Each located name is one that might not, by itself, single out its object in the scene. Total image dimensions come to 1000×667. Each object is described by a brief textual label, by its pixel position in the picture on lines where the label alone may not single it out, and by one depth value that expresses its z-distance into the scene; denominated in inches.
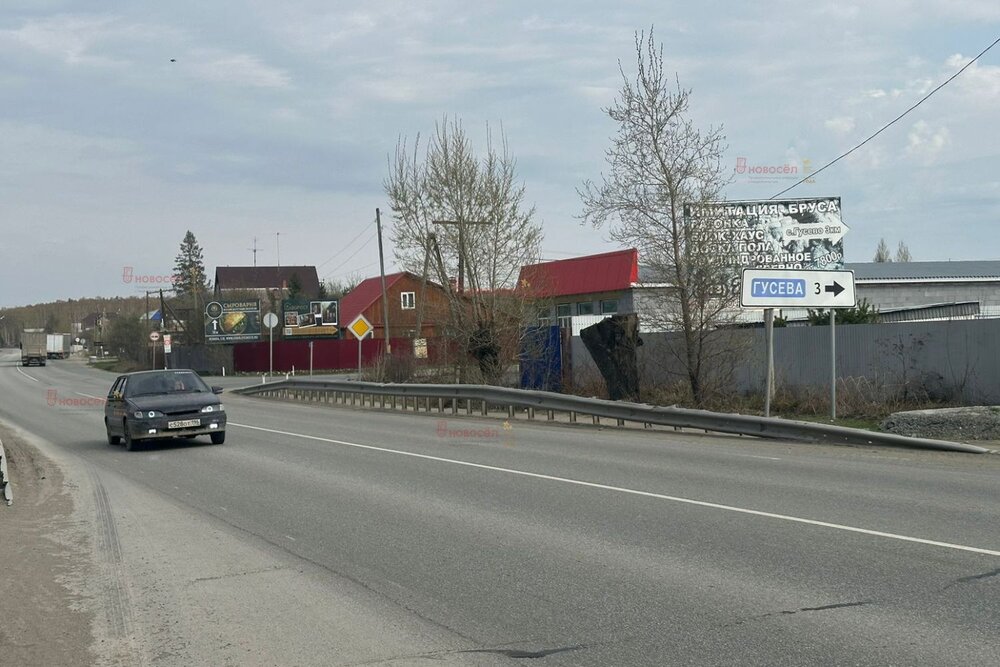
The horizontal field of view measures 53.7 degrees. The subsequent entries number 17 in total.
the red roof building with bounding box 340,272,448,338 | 2466.8
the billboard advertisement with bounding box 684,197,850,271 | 1219.9
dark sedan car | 711.1
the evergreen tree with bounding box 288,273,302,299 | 4003.4
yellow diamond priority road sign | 1249.0
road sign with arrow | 721.6
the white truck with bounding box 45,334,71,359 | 4675.2
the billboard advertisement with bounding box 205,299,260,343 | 2760.8
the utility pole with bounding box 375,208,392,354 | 1760.1
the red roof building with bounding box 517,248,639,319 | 1755.7
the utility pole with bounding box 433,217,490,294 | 1174.3
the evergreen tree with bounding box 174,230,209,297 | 5044.3
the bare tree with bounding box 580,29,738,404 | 874.8
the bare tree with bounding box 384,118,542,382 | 1148.5
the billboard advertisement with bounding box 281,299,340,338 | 2763.3
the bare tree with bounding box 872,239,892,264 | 3347.9
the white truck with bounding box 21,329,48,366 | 3725.4
